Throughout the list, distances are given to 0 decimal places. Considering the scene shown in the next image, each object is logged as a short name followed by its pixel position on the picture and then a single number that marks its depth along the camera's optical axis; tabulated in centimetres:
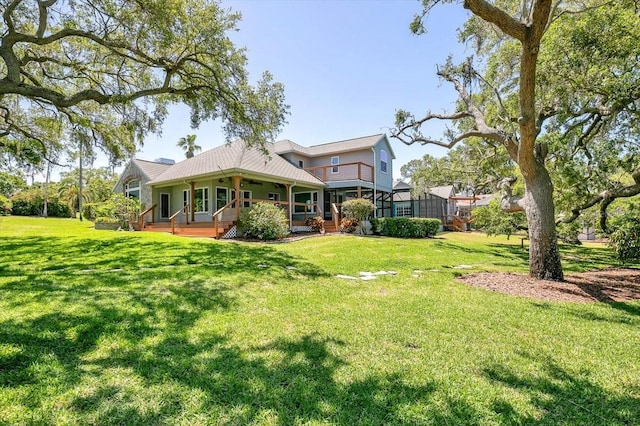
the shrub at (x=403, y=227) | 1827
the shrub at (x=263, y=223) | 1457
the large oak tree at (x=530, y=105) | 621
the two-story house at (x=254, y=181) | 1675
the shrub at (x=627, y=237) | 898
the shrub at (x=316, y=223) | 1880
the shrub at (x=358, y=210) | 1802
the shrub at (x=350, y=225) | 1839
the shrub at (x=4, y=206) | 2276
